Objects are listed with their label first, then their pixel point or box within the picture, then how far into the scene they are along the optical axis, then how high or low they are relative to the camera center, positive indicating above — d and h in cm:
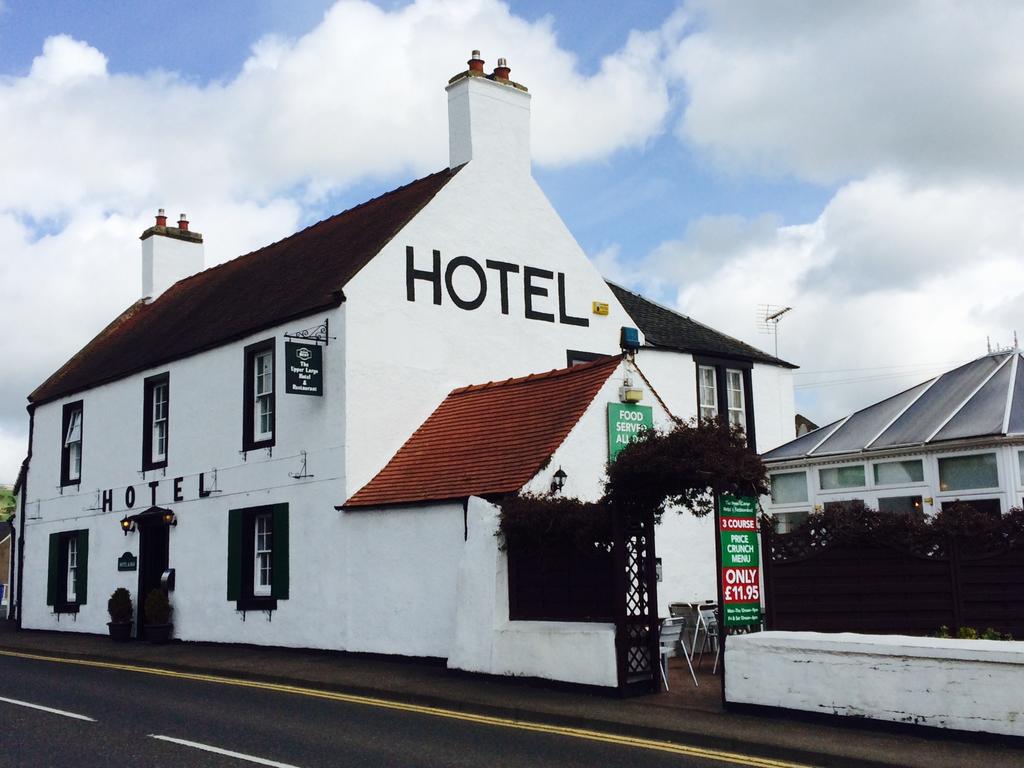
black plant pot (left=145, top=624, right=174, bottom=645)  2122 -153
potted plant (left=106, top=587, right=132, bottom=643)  2219 -121
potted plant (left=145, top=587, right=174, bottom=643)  2123 -124
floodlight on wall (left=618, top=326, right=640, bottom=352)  1573 +301
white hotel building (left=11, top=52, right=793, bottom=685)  1570 +236
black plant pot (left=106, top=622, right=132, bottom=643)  2217 -152
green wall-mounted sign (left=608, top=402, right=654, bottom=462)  1569 +180
